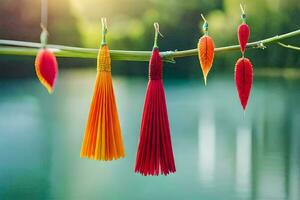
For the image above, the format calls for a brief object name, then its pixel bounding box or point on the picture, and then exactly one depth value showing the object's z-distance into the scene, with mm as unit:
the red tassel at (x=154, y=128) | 575
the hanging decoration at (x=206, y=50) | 560
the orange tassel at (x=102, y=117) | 575
